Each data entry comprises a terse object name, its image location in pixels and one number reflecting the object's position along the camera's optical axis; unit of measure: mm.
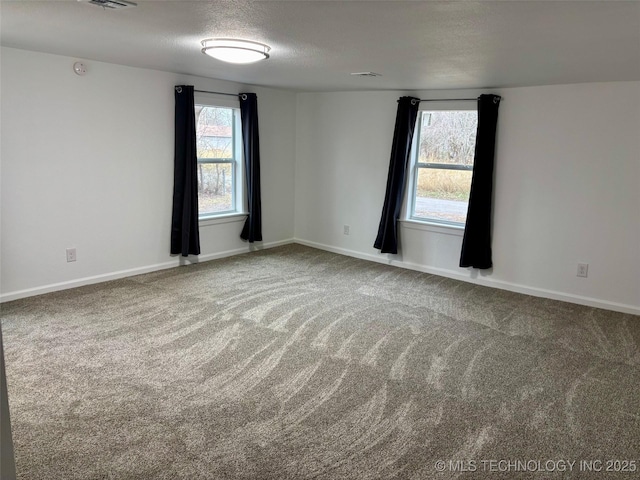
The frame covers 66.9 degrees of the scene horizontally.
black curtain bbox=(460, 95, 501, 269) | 4922
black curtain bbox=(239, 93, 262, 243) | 5805
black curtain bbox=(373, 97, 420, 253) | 5453
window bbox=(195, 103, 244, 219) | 5676
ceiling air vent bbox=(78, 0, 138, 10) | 2305
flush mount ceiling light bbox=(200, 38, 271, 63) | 3105
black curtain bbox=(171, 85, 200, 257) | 5148
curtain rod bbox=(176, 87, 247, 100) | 5553
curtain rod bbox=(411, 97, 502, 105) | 4877
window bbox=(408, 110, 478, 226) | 5359
